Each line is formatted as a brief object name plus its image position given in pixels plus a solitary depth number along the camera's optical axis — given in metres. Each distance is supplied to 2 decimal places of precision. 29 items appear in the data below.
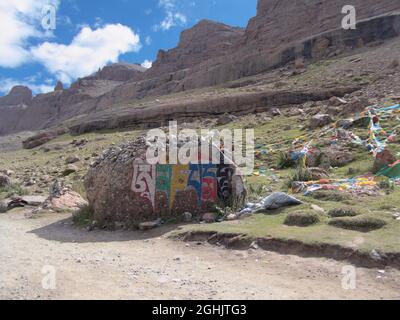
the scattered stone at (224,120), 31.61
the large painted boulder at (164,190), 9.35
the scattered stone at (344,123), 16.73
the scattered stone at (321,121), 18.77
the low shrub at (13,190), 15.80
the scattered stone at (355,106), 19.47
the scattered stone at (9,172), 22.67
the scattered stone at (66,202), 12.46
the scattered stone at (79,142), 35.99
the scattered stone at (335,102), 23.74
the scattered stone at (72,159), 24.07
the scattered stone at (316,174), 11.20
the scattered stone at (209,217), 8.82
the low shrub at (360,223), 6.59
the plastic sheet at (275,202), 8.64
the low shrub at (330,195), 8.75
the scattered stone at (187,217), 9.04
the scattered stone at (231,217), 8.61
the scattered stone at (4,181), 18.34
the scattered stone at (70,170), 19.99
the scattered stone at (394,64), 30.51
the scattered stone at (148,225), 8.84
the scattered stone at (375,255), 5.39
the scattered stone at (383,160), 10.97
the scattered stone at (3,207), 13.32
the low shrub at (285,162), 14.35
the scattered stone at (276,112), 28.13
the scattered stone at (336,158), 12.83
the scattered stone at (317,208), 7.85
